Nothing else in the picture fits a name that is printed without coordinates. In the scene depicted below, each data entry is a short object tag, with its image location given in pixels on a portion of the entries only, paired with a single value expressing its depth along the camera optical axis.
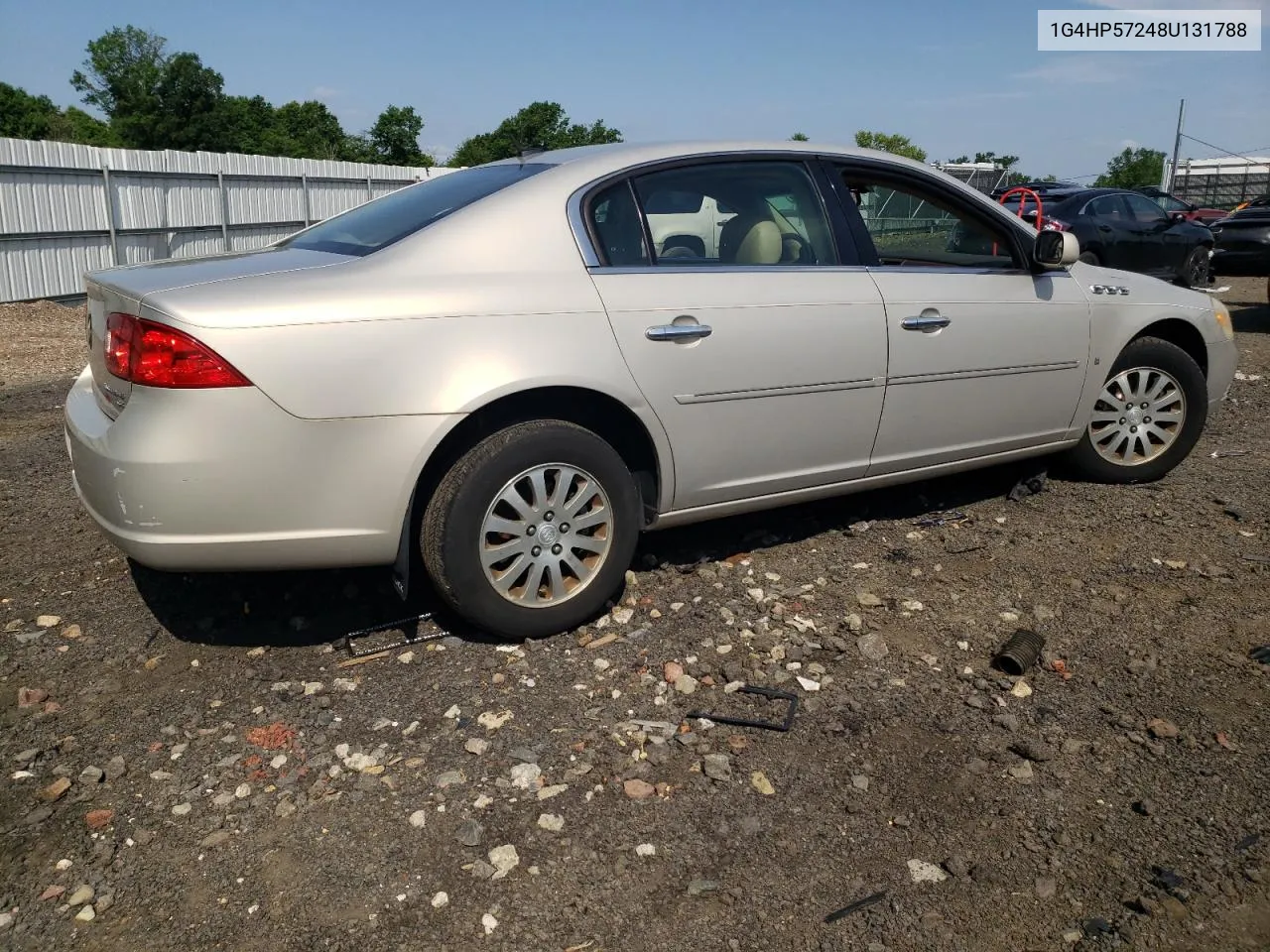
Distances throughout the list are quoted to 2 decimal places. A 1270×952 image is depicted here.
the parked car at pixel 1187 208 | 22.77
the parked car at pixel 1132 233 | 14.39
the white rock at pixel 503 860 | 2.51
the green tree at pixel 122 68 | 58.62
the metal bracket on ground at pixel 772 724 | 3.15
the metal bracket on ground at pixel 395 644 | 3.60
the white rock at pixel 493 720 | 3.16
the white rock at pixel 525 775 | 2.87
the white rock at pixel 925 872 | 2.48
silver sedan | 3.11
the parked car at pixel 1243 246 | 14.88
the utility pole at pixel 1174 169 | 40.09
